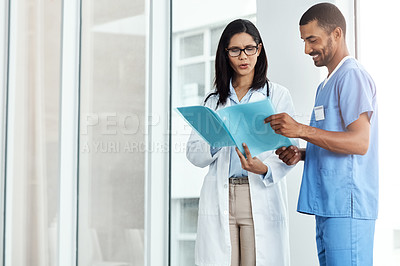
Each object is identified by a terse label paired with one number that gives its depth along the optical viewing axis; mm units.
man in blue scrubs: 4132
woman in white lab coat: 4338
